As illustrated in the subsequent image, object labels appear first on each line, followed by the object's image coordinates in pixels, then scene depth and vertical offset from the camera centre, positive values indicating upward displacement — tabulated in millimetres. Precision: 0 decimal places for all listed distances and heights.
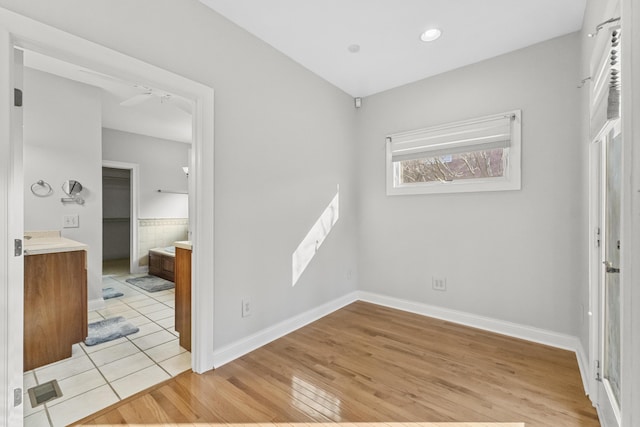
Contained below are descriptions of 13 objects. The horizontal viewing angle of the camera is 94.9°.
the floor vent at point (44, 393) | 1788 -1136
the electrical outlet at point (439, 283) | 3100 -745
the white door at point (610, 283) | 1432 -378
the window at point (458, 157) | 2723 +590
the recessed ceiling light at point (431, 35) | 2395 +1487
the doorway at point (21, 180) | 1333 +304
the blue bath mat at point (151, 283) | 4410 -1101
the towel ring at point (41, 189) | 3148 +278
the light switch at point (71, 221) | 3316 -76
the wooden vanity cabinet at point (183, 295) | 2387 -677
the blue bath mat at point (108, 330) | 2649 -1120
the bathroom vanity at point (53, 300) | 2201 -687
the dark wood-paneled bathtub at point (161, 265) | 4873 -881
